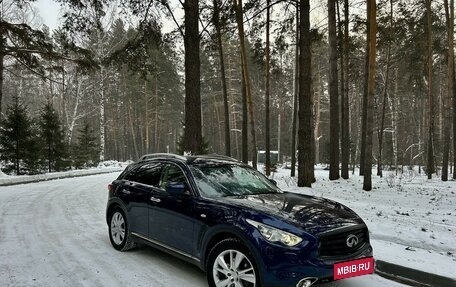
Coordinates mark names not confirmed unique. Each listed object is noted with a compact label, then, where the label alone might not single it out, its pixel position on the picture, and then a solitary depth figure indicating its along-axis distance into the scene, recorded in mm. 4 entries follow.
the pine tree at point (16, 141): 22344
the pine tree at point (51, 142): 26109
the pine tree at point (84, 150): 31627
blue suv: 3953
